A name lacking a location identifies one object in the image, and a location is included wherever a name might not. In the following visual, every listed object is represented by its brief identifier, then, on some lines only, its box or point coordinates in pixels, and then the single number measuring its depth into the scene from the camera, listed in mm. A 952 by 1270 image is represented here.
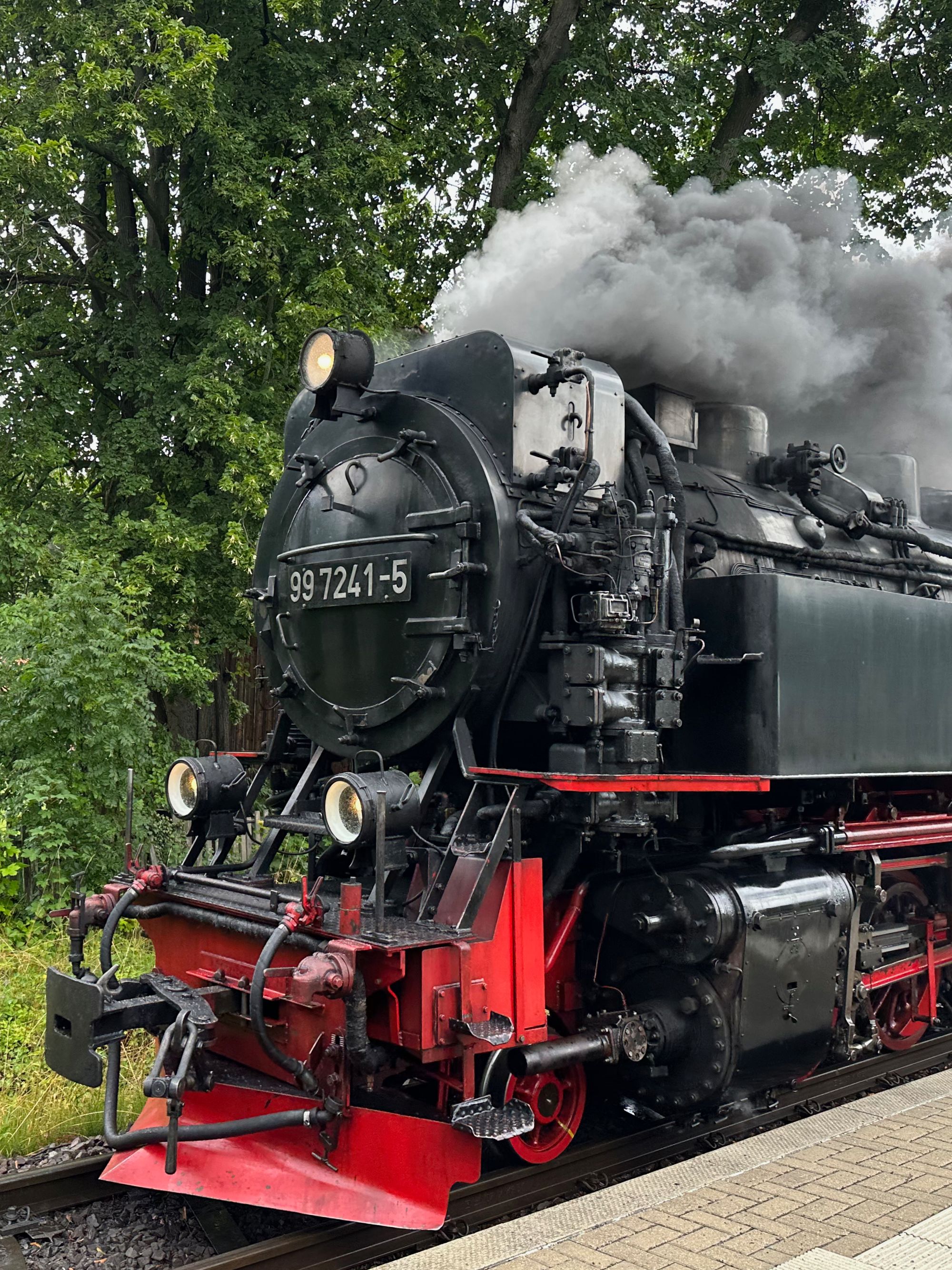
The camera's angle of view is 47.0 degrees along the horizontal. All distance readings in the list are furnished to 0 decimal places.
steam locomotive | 3615
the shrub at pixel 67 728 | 7086
